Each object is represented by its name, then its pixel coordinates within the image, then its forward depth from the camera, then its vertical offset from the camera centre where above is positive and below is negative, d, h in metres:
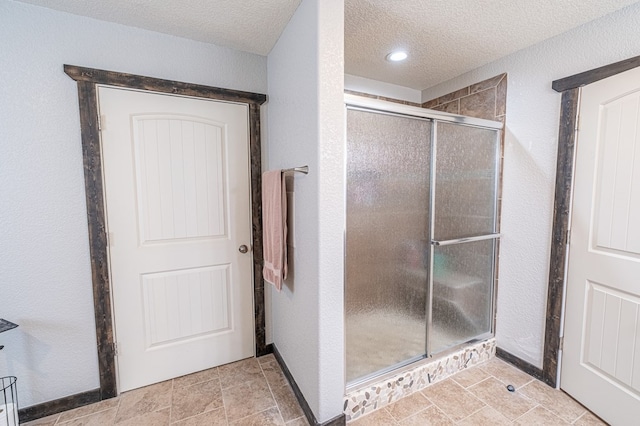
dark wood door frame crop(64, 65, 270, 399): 1.54 +0.12
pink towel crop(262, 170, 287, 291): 1.57 -0.20
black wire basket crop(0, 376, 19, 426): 1.31 -1.08
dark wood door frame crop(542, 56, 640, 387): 1.62 -0.11
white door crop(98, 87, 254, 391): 1.68 -0.26
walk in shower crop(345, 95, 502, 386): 1.54 -0.27
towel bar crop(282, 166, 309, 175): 1.40 +0.12
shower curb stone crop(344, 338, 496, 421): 1.55 -1.21
